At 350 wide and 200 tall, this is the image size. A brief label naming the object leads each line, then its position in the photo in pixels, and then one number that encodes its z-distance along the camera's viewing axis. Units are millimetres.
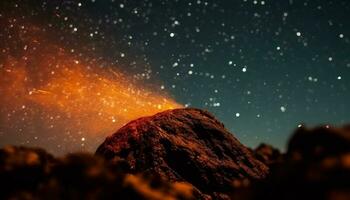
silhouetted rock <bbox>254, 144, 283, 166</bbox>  13001
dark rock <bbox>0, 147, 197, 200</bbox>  5797
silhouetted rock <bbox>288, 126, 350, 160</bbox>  5480
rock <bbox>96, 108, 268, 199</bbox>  13562
